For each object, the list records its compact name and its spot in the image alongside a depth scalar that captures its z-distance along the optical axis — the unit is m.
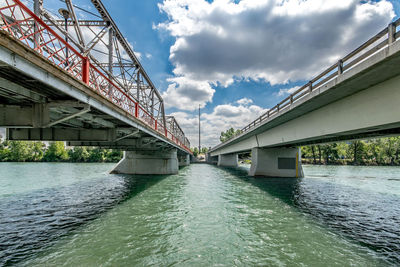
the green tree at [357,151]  75.81
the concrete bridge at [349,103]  7.69
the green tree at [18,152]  88.12
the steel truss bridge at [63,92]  5.21
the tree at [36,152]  93.81
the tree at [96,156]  97.44
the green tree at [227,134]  152.46
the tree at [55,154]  97.11
